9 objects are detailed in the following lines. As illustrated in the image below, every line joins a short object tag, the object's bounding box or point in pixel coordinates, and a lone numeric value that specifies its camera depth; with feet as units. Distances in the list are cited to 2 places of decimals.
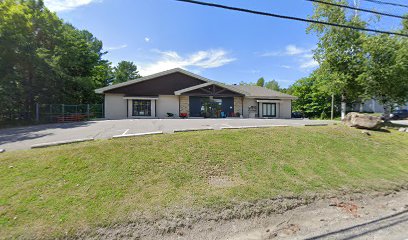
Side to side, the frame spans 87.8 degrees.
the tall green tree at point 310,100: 109.40
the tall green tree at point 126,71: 171.42
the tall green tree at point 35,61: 57.36
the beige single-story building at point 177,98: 75.36
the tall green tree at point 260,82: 240.34
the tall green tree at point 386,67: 44.11
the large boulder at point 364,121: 40.37
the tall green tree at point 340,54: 51.16
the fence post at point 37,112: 63.84
